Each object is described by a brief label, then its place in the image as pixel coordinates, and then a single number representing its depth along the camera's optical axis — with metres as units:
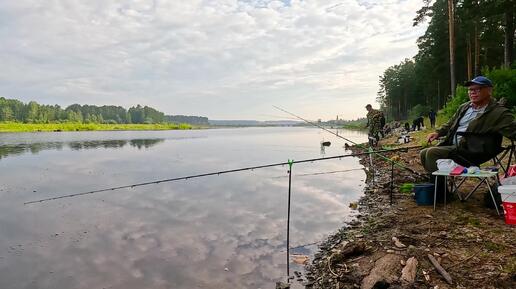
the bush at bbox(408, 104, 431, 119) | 51.03
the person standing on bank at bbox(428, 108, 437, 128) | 29.55
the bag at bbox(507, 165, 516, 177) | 5.22
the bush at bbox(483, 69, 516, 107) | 16.02
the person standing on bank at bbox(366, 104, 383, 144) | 15.73
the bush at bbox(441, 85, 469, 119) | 19.32
